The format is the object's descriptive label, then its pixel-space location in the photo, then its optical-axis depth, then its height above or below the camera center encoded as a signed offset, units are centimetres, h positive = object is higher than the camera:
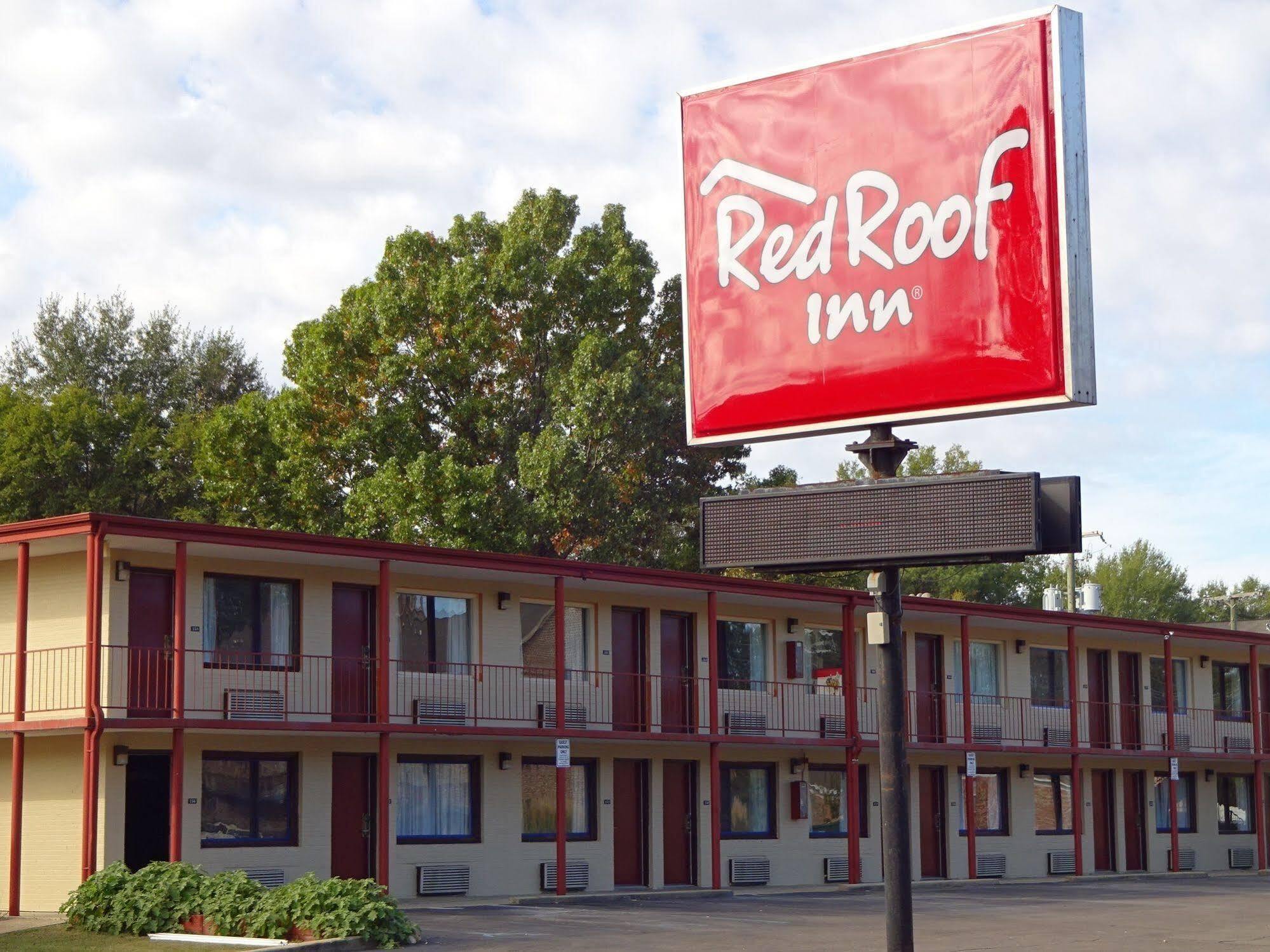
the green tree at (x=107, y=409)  4734 +827
